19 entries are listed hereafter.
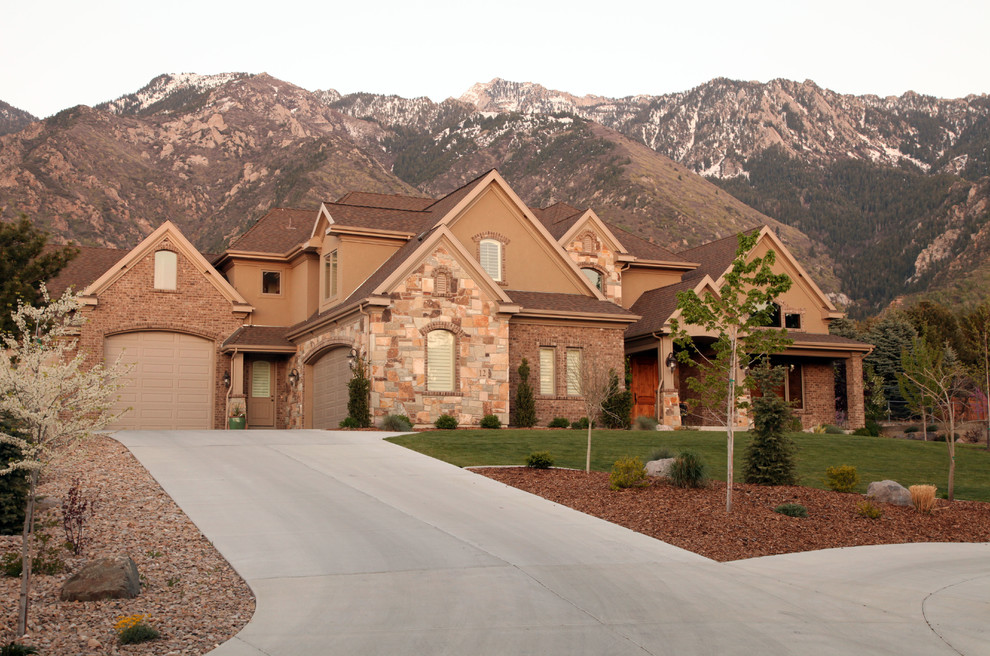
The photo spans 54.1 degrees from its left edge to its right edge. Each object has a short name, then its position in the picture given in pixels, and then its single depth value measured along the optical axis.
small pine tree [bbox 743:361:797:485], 17.97
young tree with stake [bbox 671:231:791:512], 15.14
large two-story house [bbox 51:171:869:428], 27.14
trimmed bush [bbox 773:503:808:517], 15.26
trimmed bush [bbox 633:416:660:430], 29.43
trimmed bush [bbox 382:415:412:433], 25.20
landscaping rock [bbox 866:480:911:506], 17.34
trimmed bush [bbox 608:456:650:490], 16.62
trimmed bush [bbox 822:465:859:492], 17.91
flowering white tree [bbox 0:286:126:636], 8.41
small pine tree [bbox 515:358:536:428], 28.41
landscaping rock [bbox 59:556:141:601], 9.49
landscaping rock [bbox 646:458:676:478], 17.62
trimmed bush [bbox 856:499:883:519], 15.73
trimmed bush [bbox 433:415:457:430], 26.30
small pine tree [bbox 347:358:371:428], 25.77
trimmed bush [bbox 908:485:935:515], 16.67
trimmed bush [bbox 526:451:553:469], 18.83
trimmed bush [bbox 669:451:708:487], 16.95
